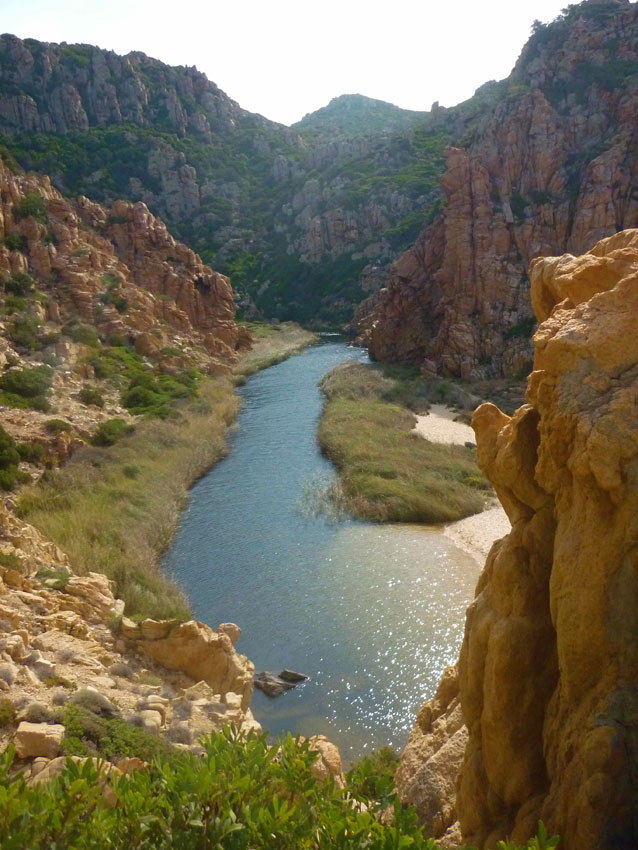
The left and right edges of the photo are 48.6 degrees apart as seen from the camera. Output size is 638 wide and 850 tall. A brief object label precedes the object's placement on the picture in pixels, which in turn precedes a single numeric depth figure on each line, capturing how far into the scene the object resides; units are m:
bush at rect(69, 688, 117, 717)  9.43
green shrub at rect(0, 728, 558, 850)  4.20
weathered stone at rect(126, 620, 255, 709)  12.35
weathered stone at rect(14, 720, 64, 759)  8.03
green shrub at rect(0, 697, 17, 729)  8.64
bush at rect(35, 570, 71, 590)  13.26
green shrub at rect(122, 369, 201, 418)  33.12
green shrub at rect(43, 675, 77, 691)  9.95
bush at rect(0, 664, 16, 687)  9.55
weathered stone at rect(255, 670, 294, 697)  13.84
